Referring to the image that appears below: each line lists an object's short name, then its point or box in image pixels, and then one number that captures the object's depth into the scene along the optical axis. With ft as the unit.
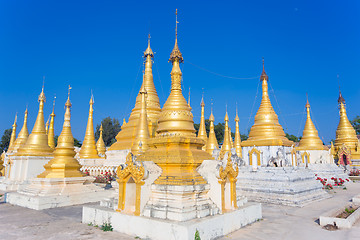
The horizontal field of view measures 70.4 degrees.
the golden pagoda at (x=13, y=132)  103.32
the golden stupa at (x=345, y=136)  115.93
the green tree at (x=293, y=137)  259.90
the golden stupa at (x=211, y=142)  100.74
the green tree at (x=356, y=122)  221.25
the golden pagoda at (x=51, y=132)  73.84
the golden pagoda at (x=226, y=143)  96.84
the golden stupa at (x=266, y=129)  63.06
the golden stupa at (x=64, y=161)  45.29
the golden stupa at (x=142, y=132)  50.16
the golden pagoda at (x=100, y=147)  112.14
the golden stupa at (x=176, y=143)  27.45
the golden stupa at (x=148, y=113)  74.81
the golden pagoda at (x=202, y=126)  95.45
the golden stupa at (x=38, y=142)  56.24
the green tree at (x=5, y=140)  215.72
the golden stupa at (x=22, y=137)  76.69
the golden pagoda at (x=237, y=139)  99.02
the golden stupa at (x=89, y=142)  92.27
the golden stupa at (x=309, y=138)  98.39
